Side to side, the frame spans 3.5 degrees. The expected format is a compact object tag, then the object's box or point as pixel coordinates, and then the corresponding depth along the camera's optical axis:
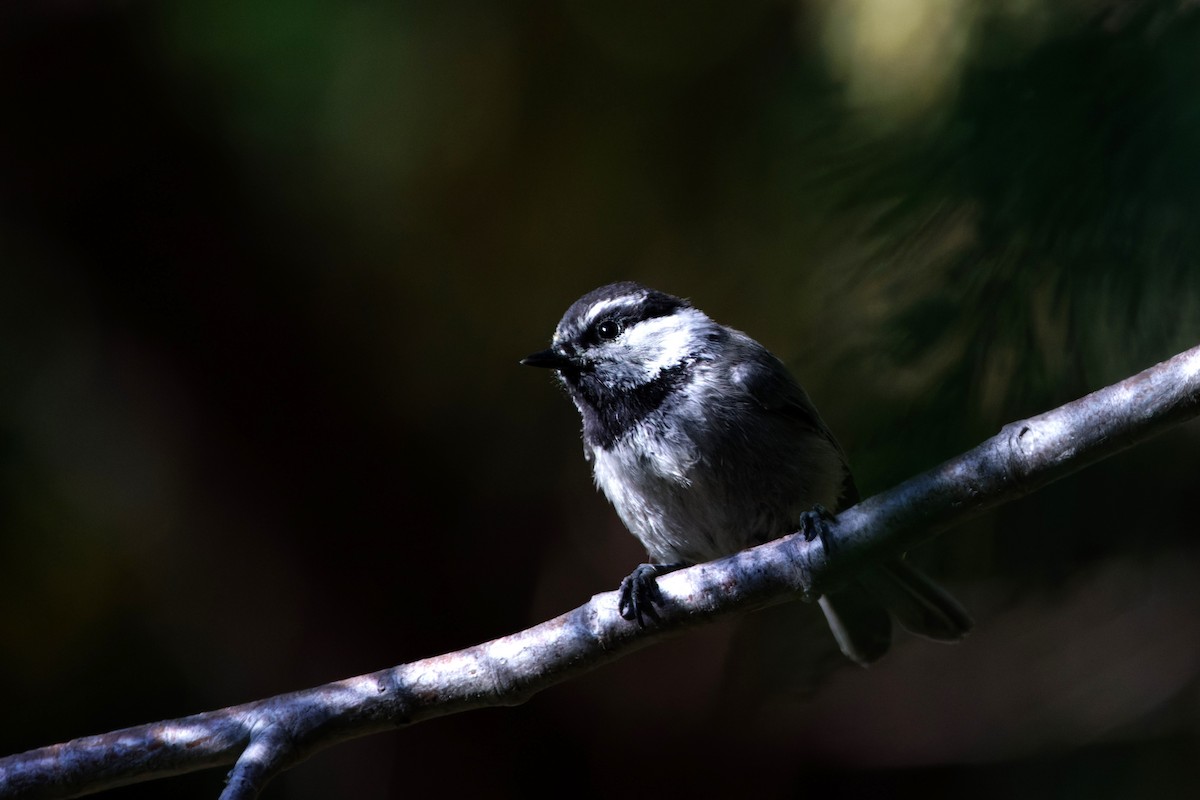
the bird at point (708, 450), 3.63
